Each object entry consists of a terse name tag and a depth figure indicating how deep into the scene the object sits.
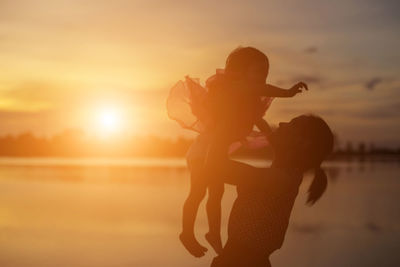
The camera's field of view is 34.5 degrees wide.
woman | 3.43
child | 3.46
